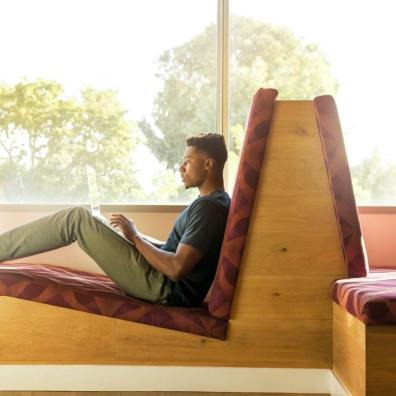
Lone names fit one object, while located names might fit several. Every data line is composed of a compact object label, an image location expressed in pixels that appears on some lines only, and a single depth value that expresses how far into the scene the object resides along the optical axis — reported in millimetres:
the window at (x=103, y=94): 3312
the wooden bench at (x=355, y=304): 1854
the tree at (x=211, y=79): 3322
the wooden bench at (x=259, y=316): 2230
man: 2295
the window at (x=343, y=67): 3355
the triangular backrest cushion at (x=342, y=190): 2197
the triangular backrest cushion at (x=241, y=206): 2215
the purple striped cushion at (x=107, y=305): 2217
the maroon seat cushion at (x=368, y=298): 1827
